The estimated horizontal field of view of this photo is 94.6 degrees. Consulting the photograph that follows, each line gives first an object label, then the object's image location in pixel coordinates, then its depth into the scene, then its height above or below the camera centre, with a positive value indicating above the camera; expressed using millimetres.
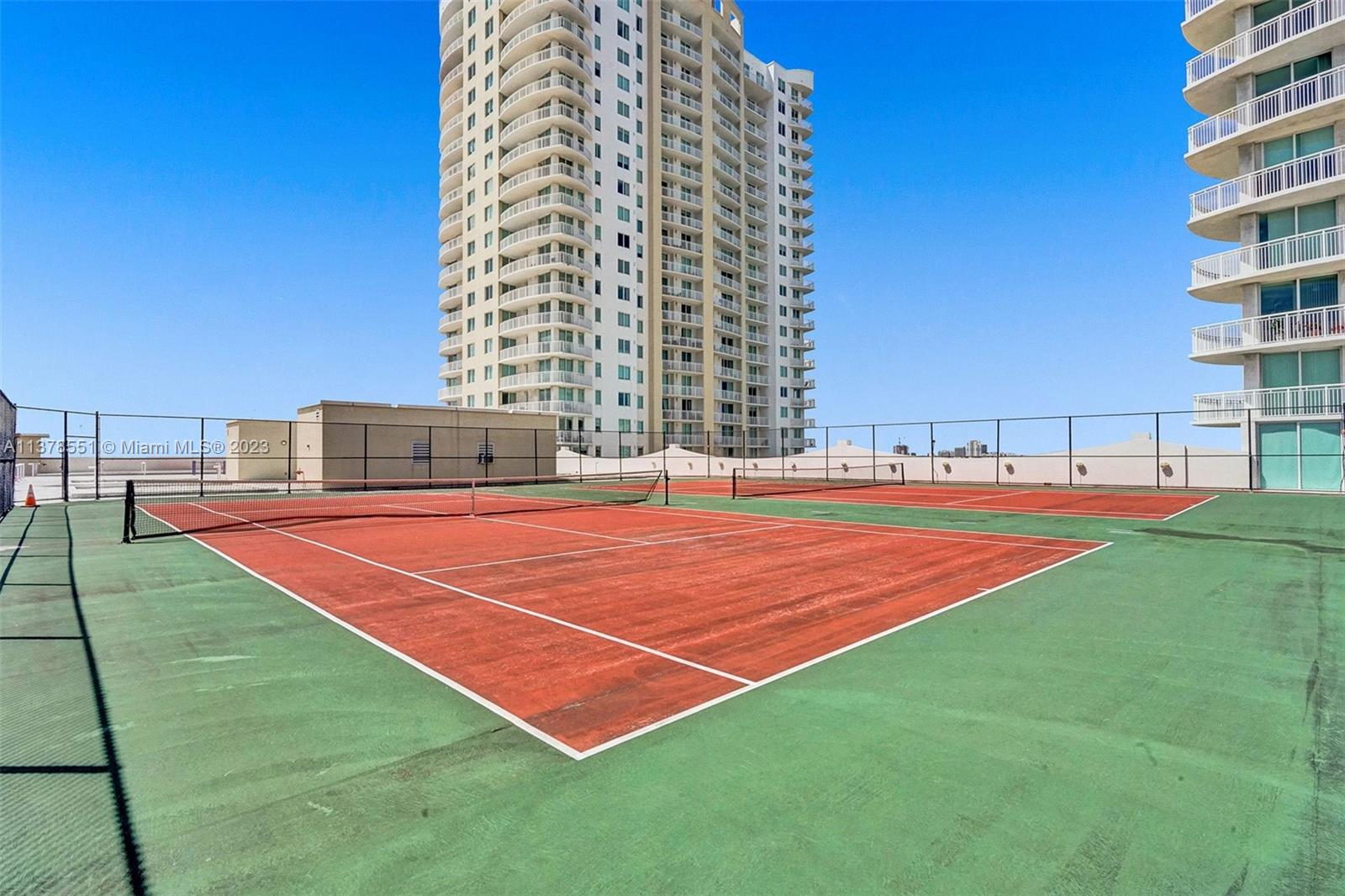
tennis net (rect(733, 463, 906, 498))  29844 -1788
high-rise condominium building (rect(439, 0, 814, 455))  57000 +24029
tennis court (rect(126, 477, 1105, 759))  4785 -1803
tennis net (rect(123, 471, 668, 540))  17366 -1839
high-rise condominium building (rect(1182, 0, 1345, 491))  25484 +9748
